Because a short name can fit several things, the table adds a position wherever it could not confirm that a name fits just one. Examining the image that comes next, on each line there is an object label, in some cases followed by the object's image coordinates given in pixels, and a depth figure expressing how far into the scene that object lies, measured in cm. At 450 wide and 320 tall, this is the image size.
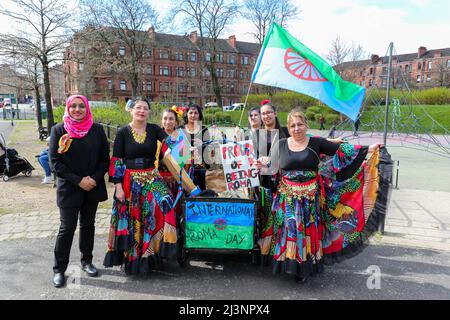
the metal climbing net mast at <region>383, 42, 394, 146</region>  517
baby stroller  876
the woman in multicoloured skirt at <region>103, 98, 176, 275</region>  373
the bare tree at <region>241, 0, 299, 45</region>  4172
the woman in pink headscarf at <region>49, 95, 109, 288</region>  353
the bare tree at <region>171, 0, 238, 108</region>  3966
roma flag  447
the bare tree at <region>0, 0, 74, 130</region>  1294
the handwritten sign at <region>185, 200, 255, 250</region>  373
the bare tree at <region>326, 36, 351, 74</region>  3947
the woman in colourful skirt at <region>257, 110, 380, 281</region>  359
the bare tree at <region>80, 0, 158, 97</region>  3362
